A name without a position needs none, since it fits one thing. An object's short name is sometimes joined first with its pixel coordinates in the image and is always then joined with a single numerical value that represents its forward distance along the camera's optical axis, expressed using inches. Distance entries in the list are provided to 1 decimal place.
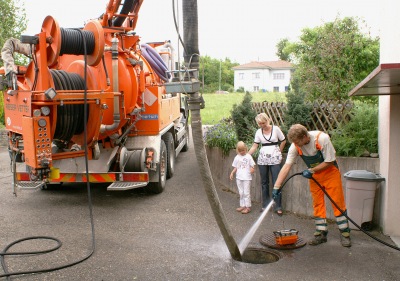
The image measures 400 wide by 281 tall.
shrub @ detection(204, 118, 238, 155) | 386.6
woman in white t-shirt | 313.4
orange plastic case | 247.9
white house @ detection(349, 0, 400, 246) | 256.4
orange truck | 238.7
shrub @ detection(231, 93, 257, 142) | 404.8
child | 317.7
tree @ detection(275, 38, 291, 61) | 3789.9
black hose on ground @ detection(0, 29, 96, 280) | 211.1
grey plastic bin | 269.9
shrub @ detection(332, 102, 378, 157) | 305.9
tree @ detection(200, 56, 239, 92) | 3047.2
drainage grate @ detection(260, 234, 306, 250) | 248.8
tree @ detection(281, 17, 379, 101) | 557.0
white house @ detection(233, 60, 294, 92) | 3599.9
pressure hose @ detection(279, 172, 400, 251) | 247.0
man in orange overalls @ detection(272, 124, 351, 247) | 247.3
